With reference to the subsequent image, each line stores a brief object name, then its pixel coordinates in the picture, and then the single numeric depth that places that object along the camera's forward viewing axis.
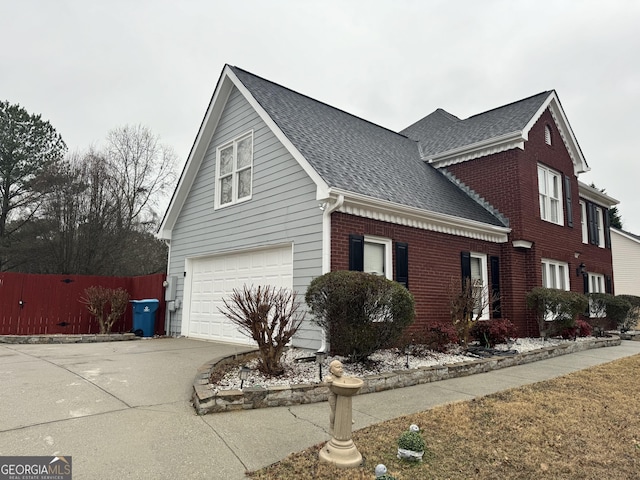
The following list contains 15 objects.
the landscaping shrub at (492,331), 8.80
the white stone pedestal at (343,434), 3.26
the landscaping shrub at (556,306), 10.48
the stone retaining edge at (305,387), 4.55
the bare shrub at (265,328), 5.79
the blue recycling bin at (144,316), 11.77
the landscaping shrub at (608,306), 14.35
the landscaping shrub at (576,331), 10.95
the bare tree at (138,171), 23.59
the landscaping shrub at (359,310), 6.27
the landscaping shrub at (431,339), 7.89
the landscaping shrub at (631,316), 14.95
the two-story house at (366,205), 8.38
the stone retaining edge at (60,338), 10.08
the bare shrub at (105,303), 12.09
